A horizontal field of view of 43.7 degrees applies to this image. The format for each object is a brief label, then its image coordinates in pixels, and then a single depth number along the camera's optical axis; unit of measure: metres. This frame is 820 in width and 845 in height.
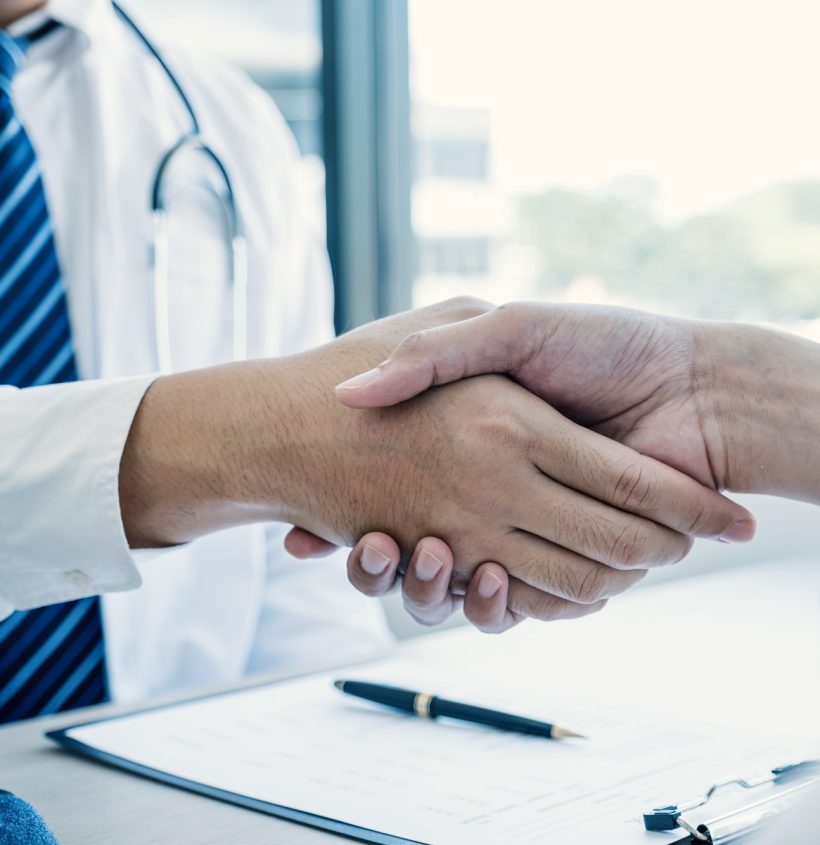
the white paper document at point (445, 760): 0.59
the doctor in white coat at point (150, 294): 1.10
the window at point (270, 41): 1.76
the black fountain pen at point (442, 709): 0.73
